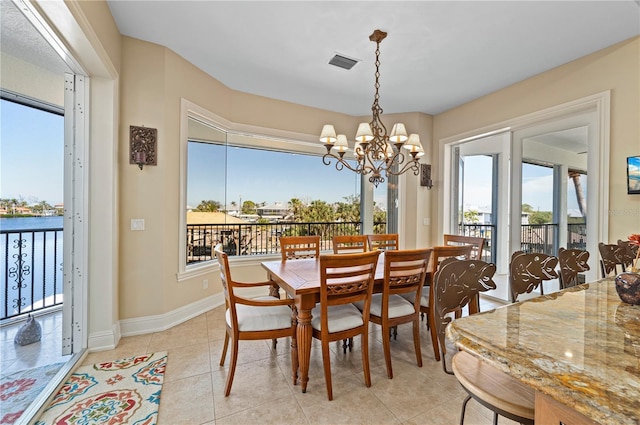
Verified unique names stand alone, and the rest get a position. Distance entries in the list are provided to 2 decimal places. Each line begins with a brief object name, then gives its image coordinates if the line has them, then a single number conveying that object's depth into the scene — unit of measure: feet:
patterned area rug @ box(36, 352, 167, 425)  5.56
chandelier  8.45
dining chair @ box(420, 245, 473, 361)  7.66
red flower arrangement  4.49
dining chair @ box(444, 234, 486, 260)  9.79
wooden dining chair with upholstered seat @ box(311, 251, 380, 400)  6.06
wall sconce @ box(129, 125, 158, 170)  8.89
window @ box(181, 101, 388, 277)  11.34
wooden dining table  6.27
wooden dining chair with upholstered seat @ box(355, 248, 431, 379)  6.88
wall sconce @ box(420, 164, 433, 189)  15.11
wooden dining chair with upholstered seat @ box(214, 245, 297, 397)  6.27
